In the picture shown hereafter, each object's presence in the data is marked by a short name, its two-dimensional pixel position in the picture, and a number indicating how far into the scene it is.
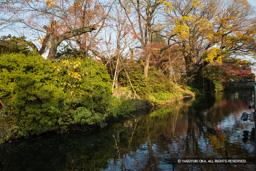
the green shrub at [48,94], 8.04
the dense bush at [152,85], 17.55
